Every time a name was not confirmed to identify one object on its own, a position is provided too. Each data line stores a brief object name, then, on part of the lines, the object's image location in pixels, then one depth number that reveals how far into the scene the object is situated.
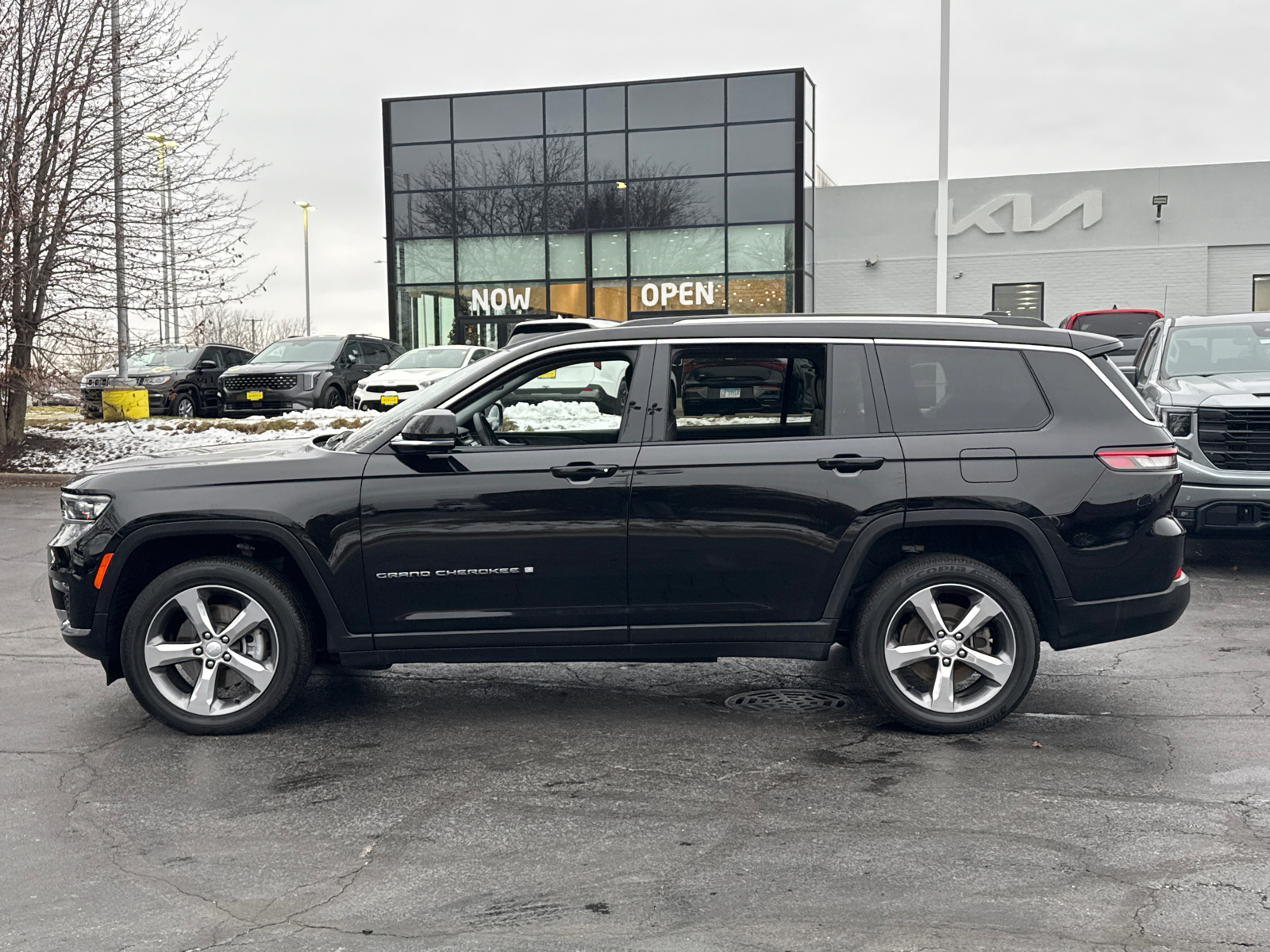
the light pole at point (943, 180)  21.14
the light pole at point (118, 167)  17.91
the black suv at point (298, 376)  23.22
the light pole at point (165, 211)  18.43
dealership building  33.09
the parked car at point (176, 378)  25.33
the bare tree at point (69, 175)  17.66
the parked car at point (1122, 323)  21.02
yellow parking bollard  21.50
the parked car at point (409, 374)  22.41
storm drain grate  5.90
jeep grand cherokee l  5.34
